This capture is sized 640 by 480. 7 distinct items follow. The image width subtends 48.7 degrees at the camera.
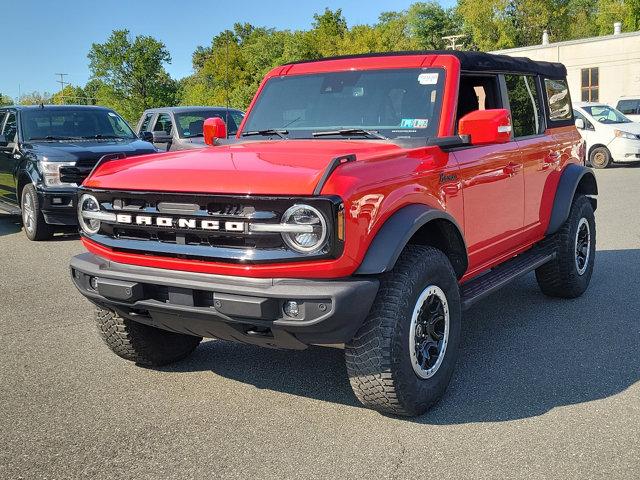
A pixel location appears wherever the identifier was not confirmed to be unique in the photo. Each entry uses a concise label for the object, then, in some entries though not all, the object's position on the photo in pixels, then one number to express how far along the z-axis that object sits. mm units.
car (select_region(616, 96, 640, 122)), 22922
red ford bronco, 3283
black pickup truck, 9414
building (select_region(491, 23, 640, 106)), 39031
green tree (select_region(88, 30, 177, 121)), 62469
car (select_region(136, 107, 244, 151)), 12703
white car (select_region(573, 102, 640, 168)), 18125
